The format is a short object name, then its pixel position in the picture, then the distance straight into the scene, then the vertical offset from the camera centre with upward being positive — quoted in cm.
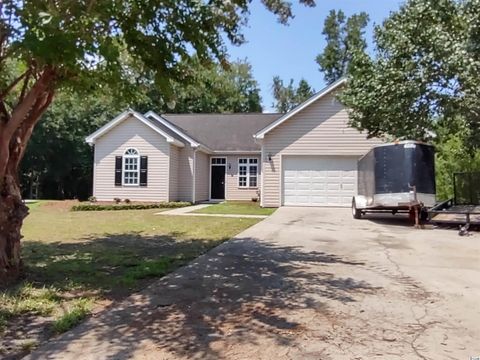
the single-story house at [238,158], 2145 +164
